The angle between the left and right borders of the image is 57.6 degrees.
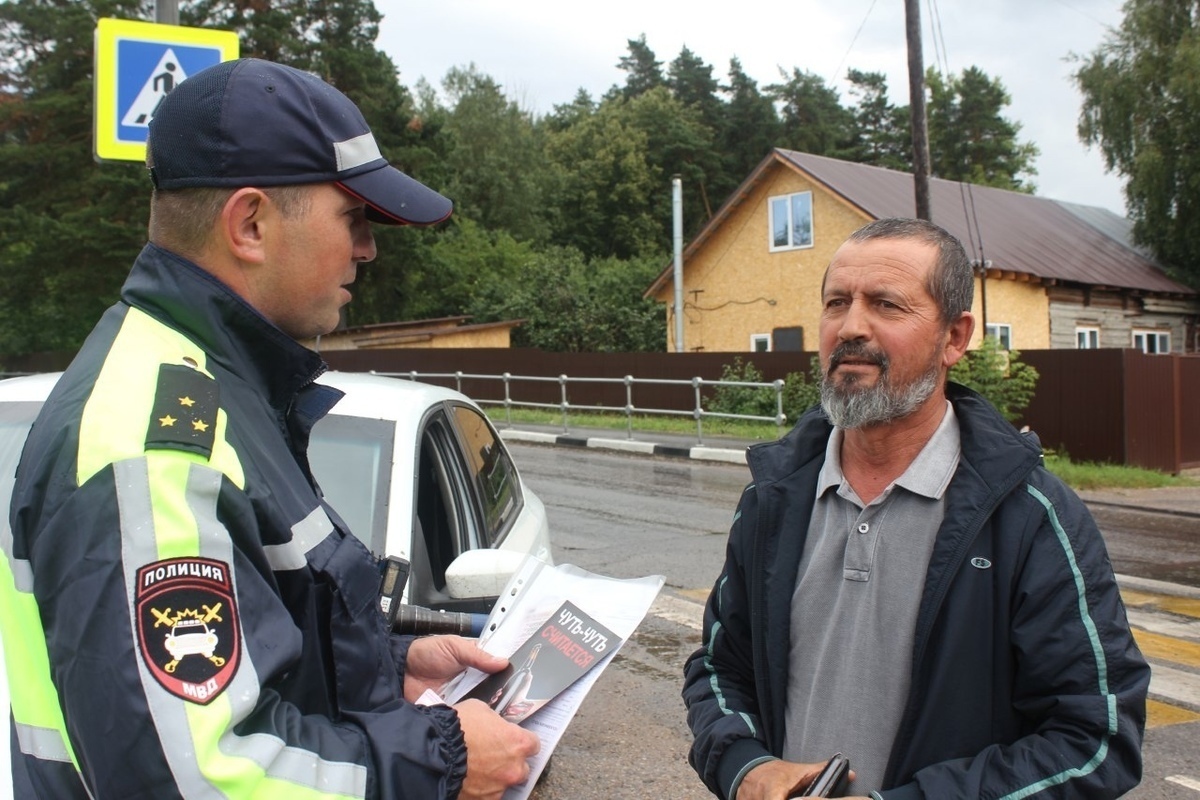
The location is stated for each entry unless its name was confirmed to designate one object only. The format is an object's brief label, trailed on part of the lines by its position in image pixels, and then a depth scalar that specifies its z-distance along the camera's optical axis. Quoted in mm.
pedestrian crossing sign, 7109
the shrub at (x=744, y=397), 20609
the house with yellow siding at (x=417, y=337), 33750
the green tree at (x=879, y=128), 59562
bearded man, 1937
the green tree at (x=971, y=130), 59562
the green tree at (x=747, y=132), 60219
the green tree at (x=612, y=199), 55406
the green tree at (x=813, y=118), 59344
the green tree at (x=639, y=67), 78812
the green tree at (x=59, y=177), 33312
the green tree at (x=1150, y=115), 25812
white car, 3385
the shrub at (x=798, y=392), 19469
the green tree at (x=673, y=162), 56594
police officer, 1282
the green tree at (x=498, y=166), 62562
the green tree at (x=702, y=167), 57156
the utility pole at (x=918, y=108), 15836
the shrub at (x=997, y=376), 15189
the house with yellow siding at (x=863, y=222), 25734
